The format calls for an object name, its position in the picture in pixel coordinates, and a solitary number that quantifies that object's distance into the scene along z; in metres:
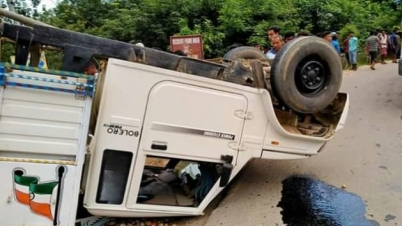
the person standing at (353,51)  14.48
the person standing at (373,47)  14.55
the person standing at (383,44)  15.52
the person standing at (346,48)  15.14
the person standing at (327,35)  8.24
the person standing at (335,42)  11.93
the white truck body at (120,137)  3.57
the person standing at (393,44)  16.27
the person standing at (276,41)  6.48
